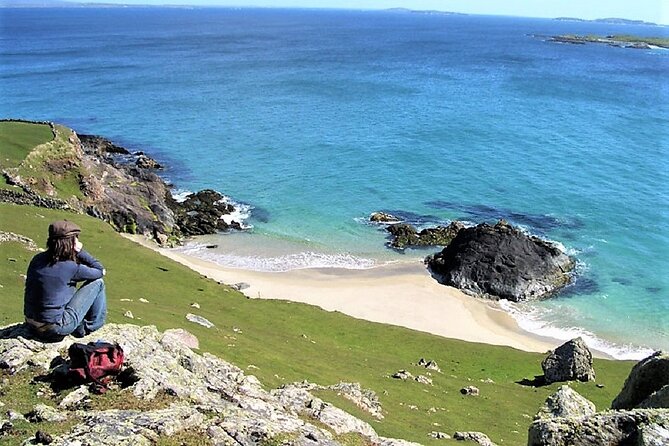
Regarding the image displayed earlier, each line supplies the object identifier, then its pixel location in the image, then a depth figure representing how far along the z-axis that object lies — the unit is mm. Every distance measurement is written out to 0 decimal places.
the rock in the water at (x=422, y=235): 74875
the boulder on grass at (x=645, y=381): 21703
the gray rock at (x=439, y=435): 25203
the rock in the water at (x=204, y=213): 77688
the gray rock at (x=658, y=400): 19047
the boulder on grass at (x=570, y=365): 39781
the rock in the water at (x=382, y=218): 82875
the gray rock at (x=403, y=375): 34312
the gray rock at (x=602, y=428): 15445
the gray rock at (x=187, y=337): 27823
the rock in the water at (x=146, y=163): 101619
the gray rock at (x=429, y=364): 39088
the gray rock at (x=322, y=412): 20016
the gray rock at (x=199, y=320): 35719
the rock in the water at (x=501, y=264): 63688
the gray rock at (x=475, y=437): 25617
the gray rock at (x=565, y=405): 20655
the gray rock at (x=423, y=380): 34531
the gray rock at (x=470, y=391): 34469
